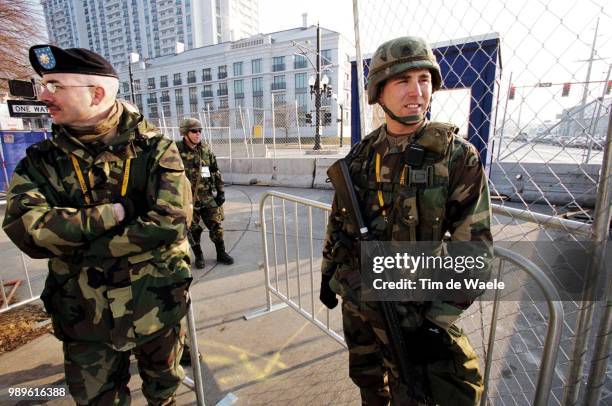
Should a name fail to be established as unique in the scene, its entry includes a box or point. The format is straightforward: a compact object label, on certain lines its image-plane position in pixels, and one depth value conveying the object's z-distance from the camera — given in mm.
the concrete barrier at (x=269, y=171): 9742
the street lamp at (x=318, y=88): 15755
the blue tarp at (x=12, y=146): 9055
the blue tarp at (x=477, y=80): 4857
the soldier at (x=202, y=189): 4133
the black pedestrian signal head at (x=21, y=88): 4059
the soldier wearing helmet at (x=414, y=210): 1328
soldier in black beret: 1446
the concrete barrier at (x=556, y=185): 6914
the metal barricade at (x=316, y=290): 1239
